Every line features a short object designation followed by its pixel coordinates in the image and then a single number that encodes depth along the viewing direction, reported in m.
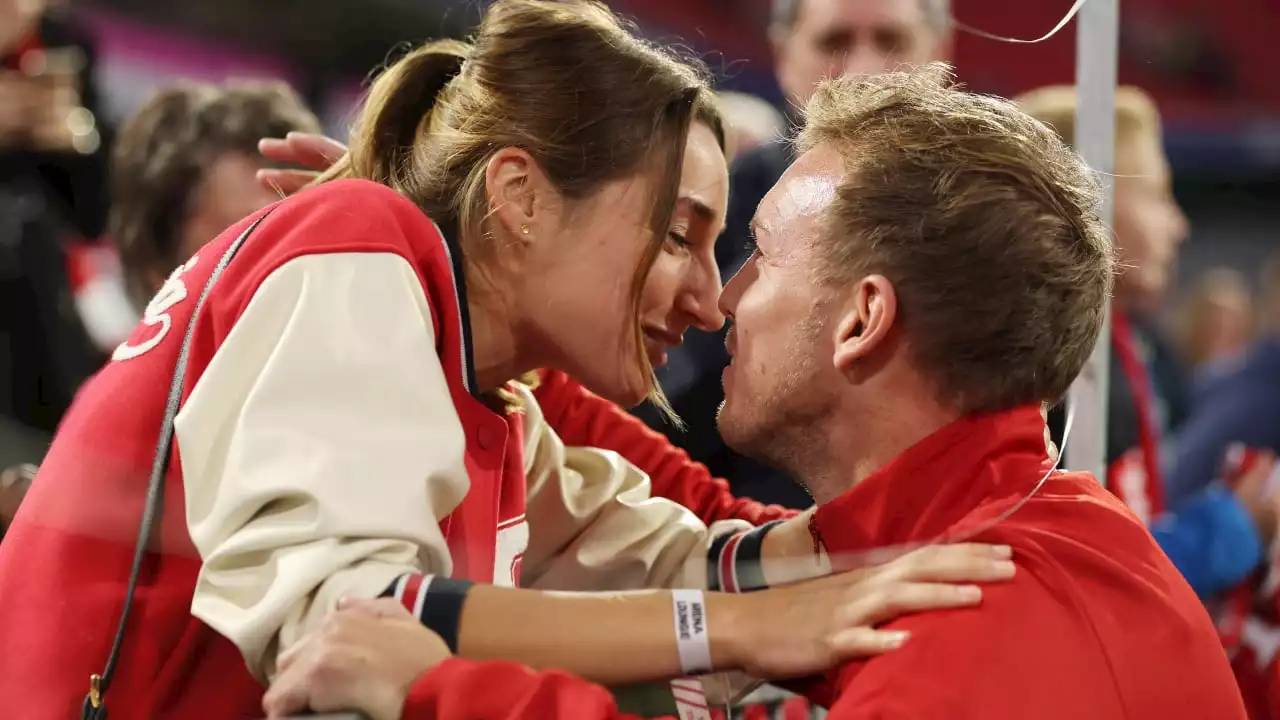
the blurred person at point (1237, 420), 6.64
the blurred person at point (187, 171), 6.23
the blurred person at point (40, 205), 5.80
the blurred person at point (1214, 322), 8.08
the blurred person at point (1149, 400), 6.24
